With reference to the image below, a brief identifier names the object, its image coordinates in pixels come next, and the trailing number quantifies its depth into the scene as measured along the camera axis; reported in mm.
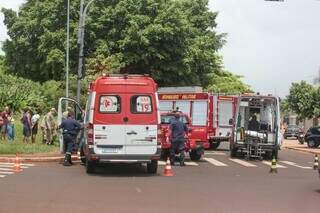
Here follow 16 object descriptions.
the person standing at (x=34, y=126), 30125
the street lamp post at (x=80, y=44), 31219
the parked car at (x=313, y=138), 44312
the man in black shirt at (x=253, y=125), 28734
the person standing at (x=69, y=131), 22016
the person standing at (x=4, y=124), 30497
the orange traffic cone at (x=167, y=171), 19031
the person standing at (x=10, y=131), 30484
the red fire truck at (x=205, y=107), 31891
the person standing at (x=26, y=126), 29125
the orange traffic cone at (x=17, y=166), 19347
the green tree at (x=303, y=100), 58156
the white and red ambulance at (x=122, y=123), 18719
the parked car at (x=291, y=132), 66812
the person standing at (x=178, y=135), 22500
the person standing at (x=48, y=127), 28500
